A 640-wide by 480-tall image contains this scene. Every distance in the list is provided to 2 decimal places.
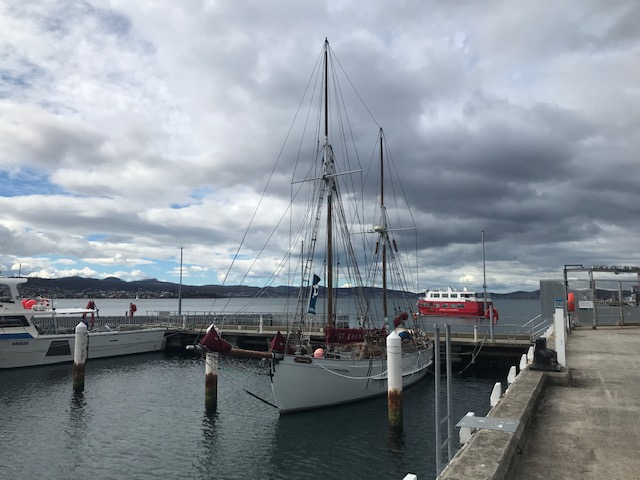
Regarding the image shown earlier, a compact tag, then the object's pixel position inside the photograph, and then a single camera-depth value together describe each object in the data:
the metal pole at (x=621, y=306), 31.76
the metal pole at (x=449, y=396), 7.13
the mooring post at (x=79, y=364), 24.98
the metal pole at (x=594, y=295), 30.88
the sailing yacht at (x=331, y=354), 19.59
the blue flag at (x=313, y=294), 22.72
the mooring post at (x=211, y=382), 21.00
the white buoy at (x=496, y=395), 10.23
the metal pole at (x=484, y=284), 39.34
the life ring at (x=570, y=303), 30.34
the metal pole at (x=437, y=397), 6.96
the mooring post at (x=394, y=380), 17.59
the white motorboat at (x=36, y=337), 31.14
